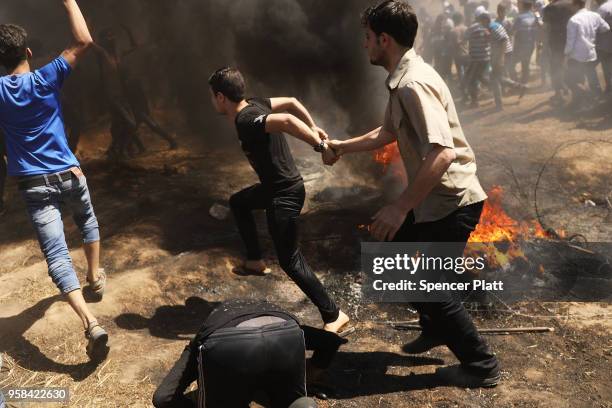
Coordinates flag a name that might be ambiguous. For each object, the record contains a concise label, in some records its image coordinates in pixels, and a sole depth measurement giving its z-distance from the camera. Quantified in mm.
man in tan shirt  2818
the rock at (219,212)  6285
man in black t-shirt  3912
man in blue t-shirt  3609
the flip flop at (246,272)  5004
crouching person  2361
